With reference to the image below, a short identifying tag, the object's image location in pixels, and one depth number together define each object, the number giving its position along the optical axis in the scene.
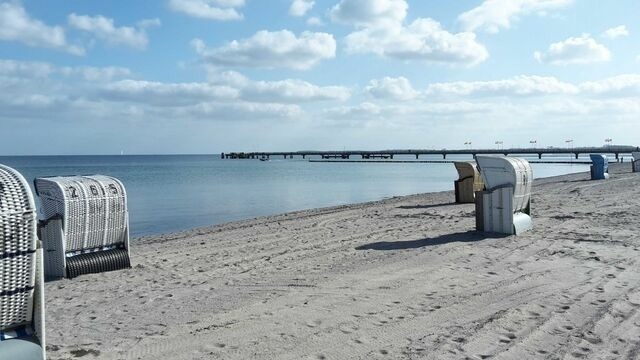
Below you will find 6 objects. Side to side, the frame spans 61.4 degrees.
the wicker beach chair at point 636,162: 32.03
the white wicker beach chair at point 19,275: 3.12
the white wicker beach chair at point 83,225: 7.01
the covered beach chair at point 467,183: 16.36
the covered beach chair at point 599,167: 25.66
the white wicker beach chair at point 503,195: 9.64
